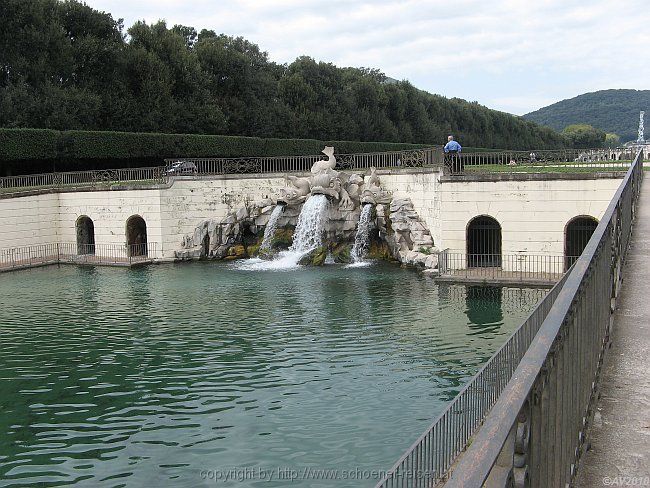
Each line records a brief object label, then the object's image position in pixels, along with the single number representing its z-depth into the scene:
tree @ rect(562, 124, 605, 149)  156.62
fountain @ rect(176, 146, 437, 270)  36.88
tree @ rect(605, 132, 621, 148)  188.88
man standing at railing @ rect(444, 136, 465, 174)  34.41
